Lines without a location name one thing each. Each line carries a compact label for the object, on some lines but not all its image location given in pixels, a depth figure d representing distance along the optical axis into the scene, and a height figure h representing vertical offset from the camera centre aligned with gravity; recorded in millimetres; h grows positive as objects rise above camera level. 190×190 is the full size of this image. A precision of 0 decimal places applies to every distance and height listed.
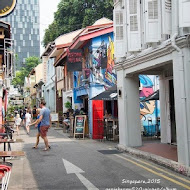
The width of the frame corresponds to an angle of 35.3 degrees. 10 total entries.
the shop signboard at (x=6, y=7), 8344 +3014
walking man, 11082 -314
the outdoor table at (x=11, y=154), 6225 -837
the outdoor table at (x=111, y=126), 13789 -637
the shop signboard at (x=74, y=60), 16391 +2945
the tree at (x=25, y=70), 67894 +10129
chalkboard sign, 15125 -564
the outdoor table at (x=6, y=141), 8234 -738
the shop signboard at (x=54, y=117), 22641 -267
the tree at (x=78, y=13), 32328 +11171
